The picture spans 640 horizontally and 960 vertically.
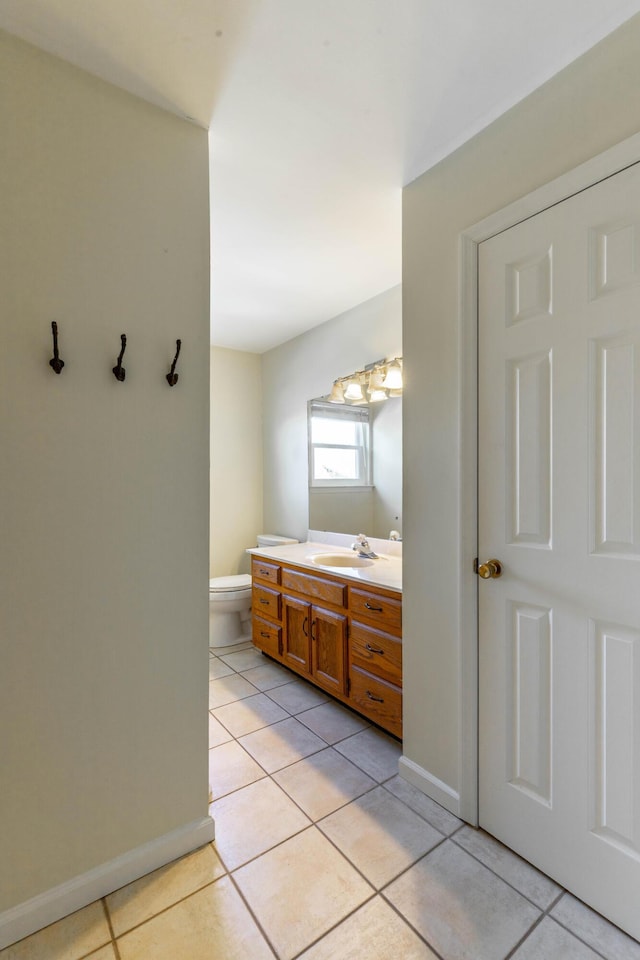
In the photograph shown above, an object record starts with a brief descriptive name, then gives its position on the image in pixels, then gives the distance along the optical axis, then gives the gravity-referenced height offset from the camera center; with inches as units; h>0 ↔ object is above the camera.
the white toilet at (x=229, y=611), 125.4 -38.9
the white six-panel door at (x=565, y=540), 46.3 -7.3
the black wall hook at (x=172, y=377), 55.8 +13.1
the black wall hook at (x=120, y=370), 52.0 +13.2
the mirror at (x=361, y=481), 108.0 -0.6
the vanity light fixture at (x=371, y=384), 104.6 +24.4
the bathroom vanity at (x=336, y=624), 79.0 -31.2
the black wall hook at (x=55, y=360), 48.1 +13.3
